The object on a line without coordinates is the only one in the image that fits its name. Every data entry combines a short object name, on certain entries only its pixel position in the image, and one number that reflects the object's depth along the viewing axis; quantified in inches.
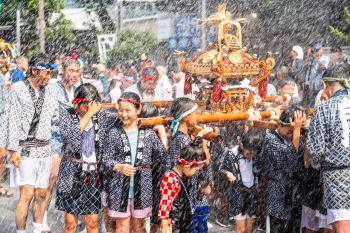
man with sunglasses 337.1
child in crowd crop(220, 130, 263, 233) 334.2
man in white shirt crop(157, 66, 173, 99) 588.9
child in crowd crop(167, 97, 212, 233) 284.8
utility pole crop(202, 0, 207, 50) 969.3
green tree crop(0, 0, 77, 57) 1051.9
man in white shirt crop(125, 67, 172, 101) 379.8
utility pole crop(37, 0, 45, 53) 893.1
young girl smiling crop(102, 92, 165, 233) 294.0
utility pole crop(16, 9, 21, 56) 997.1
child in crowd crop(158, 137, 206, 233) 253.8
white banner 1155.2
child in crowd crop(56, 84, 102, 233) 303.6
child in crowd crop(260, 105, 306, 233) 309.9
